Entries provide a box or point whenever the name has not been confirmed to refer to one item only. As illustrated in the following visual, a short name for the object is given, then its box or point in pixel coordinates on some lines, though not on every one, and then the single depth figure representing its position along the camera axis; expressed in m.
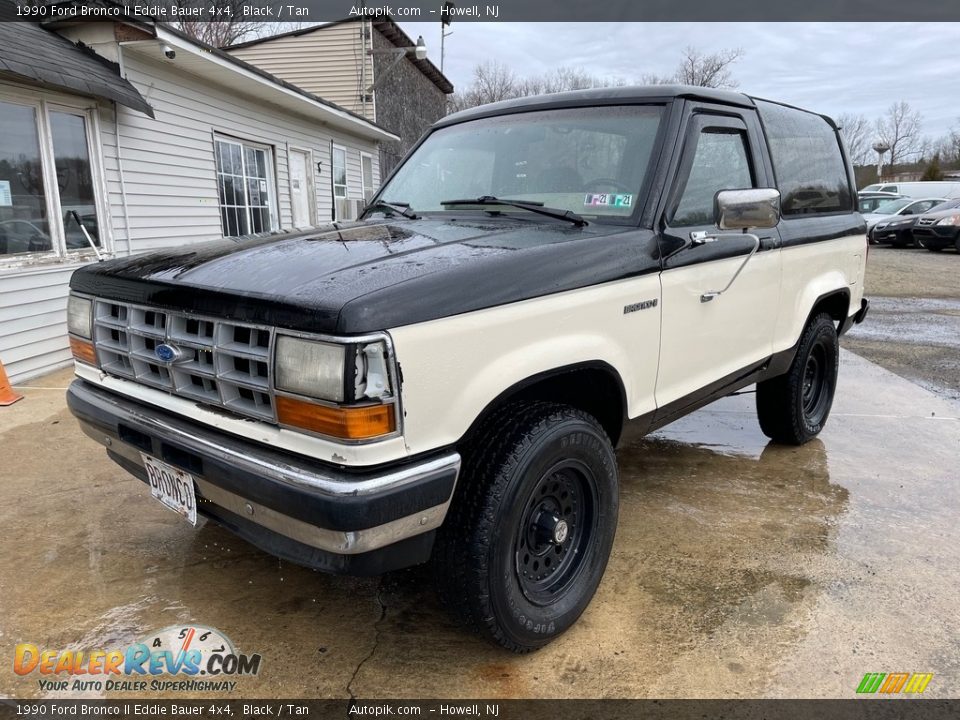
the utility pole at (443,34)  22.97
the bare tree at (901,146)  65.88
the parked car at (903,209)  20.69
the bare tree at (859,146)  66.41
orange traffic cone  5.24
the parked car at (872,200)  22.58
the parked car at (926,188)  26.00
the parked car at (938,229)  17.77
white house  5.76
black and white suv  1.85
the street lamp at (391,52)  14.86
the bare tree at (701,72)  38.24
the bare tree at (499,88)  35.78
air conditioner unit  3.84
